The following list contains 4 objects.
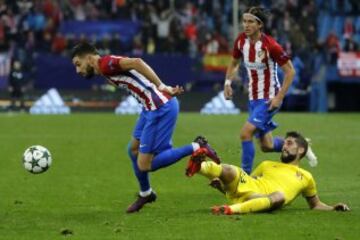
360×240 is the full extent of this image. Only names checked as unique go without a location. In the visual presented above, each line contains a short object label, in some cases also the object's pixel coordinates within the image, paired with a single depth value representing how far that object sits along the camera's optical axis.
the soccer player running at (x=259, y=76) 13.60
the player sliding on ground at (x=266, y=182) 11.21
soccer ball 12.54
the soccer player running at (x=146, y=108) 11.33
